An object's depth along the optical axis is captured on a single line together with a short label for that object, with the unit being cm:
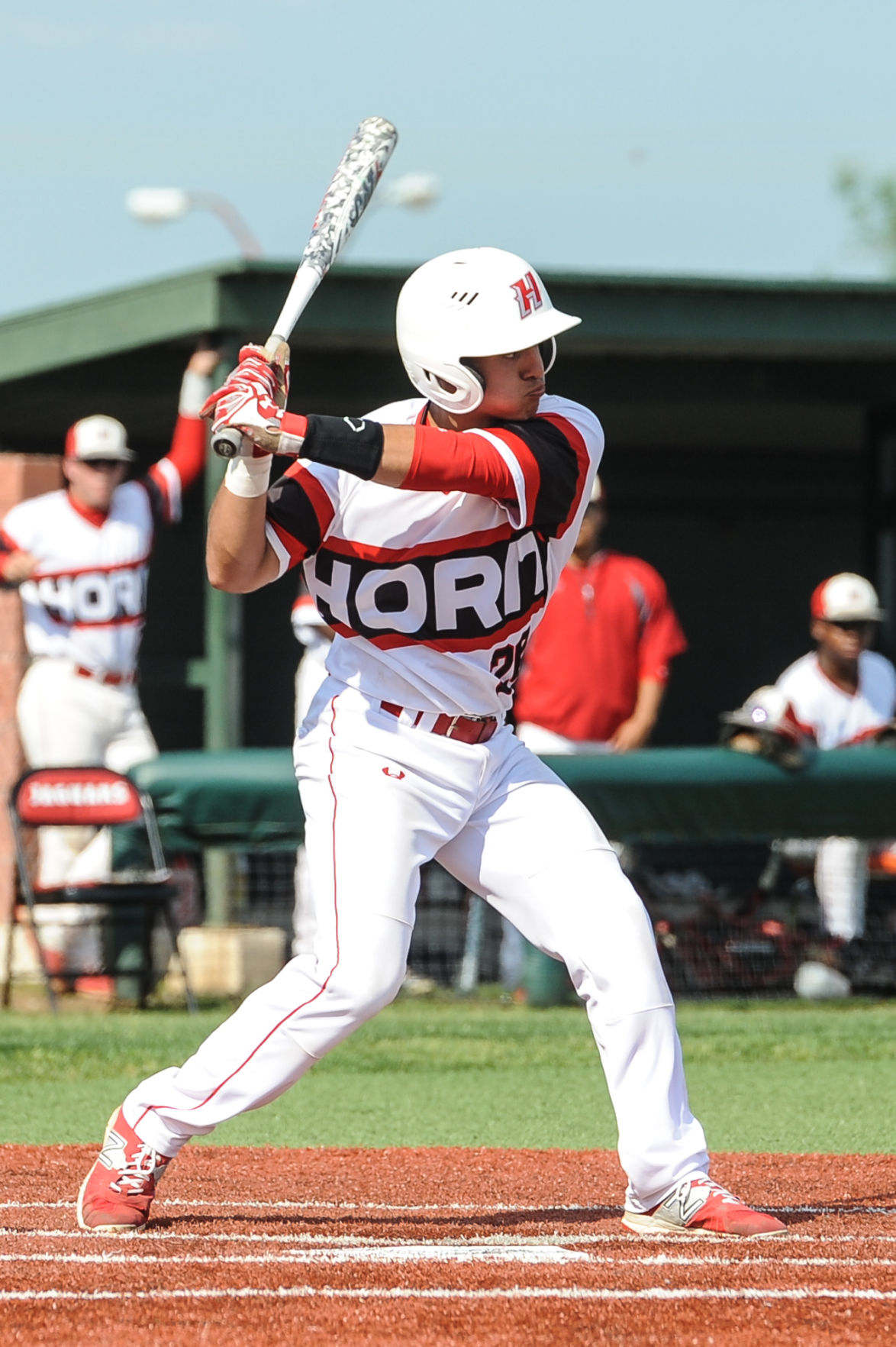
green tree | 11687
